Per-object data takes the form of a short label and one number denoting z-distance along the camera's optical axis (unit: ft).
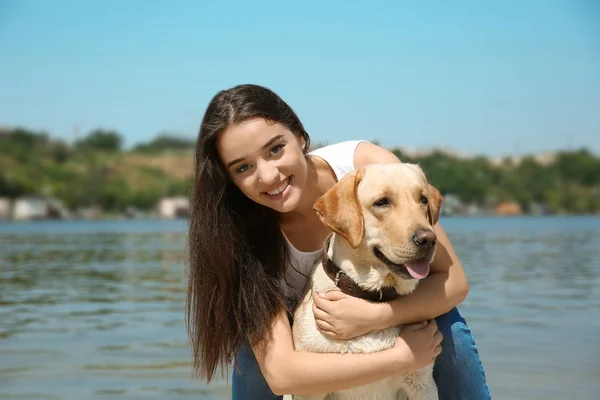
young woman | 10.91
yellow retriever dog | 10.08
